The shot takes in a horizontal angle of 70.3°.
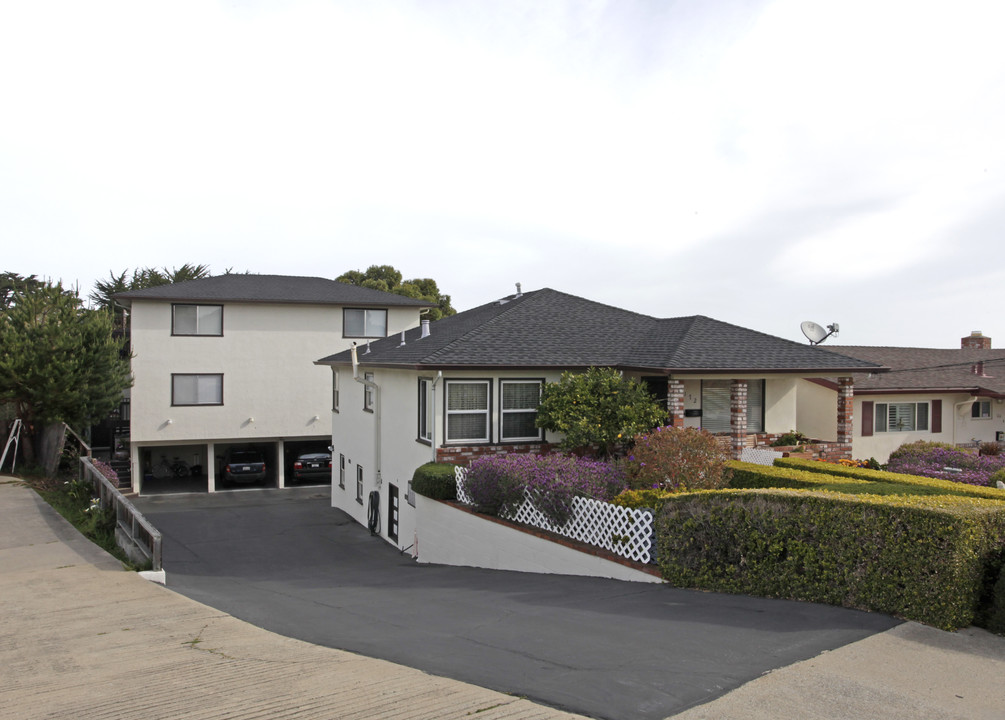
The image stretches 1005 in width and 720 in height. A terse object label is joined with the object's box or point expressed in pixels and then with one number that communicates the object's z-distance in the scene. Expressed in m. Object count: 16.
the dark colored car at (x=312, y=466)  29.89
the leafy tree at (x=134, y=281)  48.78
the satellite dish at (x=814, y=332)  23.31
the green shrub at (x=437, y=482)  14.90
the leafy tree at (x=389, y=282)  54.56
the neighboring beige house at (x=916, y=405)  23.05
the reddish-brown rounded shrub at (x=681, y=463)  12.23
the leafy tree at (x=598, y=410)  15.39
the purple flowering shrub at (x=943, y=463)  14.84
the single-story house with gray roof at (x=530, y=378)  15.98
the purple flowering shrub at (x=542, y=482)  12.05
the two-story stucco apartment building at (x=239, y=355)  27.12
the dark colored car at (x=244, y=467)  29.30
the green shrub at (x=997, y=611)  6.57
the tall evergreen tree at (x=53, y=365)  20.47
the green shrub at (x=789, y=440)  17.73
